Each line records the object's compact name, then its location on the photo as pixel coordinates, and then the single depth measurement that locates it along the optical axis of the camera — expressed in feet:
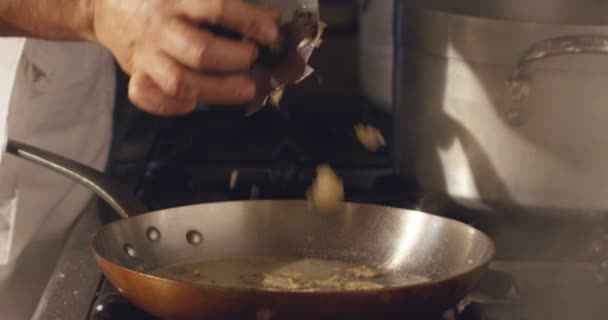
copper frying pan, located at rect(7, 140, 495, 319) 3.23
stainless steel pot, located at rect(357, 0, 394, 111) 4.43
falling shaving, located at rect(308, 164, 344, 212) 3.43
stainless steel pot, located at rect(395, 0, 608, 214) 3.36
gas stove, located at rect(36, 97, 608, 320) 3.09
